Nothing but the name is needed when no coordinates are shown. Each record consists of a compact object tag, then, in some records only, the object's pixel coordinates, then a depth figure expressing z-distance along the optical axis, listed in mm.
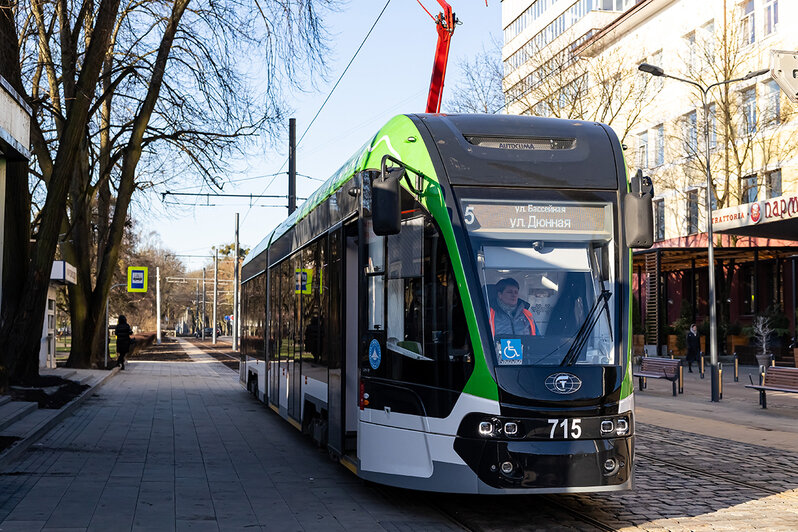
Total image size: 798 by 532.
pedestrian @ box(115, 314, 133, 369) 33719
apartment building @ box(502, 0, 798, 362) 37594
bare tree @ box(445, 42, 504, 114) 39312
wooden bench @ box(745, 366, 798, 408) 17453
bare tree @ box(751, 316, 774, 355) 31989
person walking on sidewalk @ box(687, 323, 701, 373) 32656
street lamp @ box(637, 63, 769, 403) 20188
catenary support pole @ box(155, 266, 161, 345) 76219
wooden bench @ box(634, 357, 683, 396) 22609
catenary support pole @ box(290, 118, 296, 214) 28500
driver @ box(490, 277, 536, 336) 7594
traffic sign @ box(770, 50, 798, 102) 8523
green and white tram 7445
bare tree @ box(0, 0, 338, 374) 19031
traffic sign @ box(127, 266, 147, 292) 35312
